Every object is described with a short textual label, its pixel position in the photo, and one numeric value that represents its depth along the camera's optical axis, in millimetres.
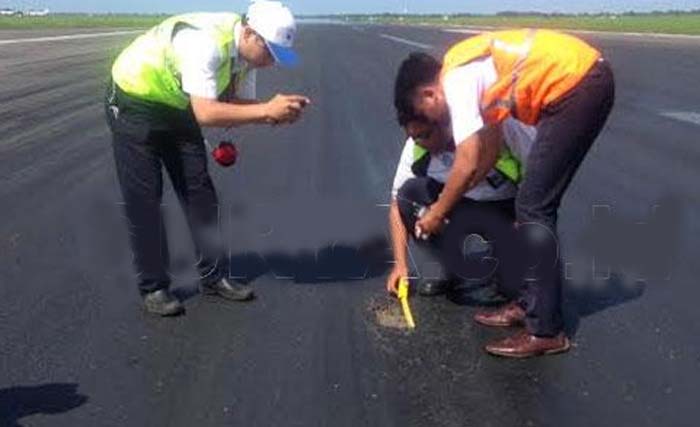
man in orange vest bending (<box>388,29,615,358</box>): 3928
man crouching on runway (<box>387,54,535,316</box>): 4551
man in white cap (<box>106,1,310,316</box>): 4305
